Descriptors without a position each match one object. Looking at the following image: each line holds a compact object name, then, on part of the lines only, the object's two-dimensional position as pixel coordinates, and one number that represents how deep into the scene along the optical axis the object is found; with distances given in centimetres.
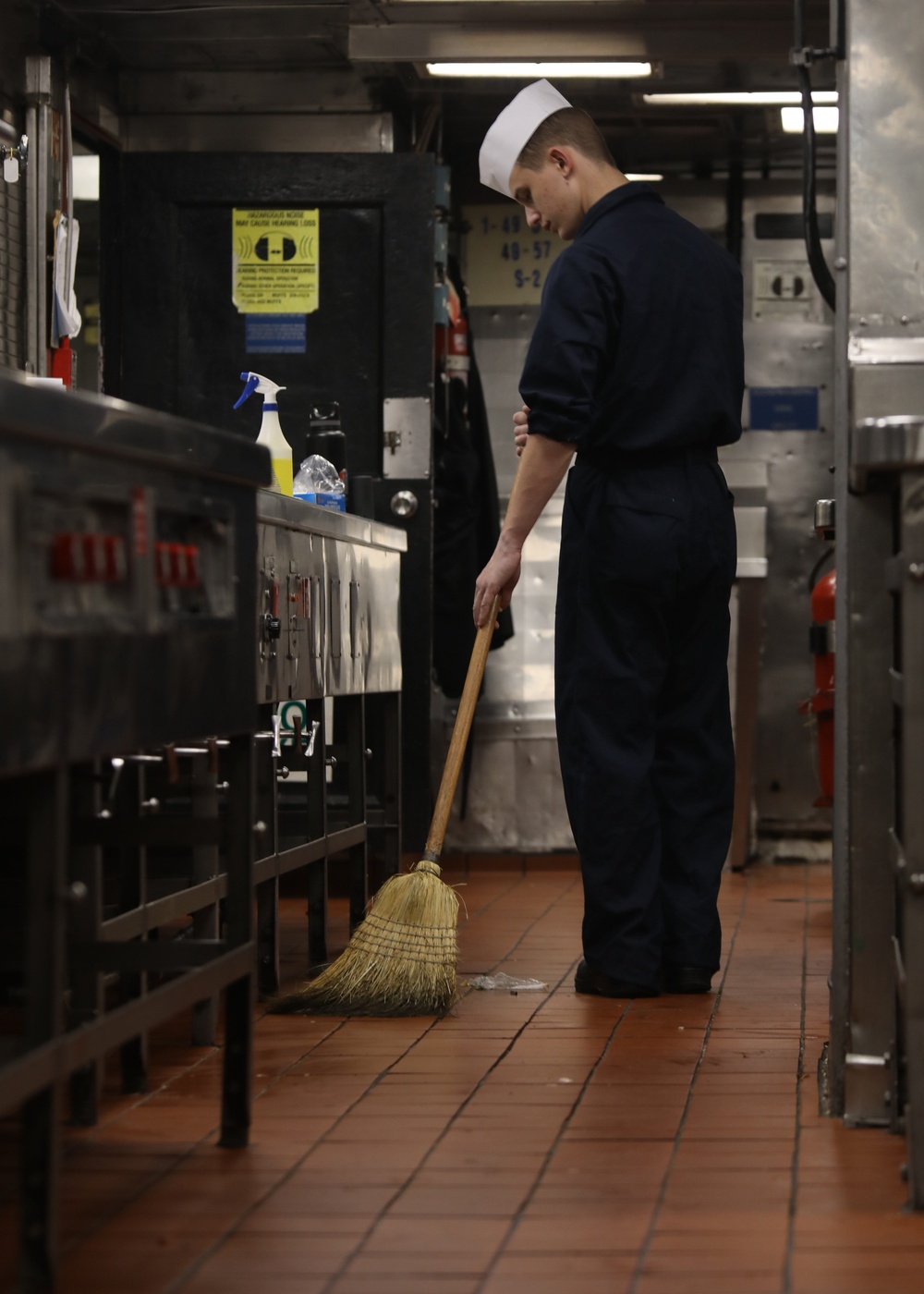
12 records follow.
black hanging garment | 1062
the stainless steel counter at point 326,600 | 627
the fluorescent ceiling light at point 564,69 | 954
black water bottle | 890
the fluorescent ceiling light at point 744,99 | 1027
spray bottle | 772
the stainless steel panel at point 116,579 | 302
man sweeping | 660
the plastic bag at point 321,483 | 784
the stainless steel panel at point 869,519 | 454
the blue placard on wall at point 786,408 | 1192
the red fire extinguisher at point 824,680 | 948
